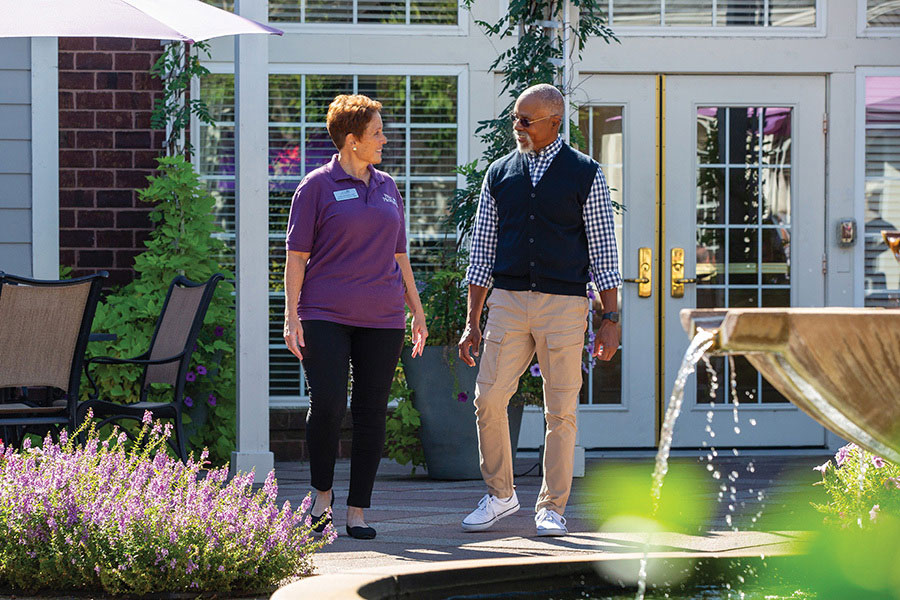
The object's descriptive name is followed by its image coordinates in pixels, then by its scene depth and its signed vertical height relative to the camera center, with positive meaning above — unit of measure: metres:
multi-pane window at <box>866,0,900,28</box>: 15.84 +1.29
